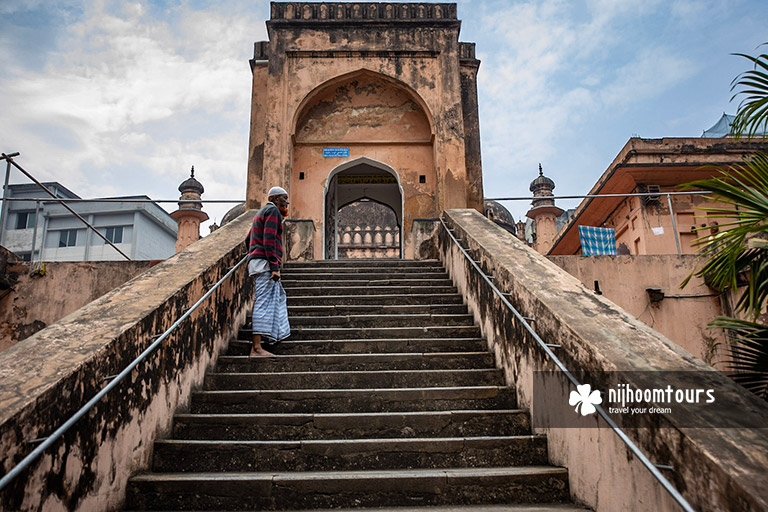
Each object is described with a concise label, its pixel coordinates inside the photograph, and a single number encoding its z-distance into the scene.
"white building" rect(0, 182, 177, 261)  26.05
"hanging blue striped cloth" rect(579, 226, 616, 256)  11.37
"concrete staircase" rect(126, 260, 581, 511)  3.12
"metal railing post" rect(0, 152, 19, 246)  7.17
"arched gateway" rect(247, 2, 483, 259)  10.97
